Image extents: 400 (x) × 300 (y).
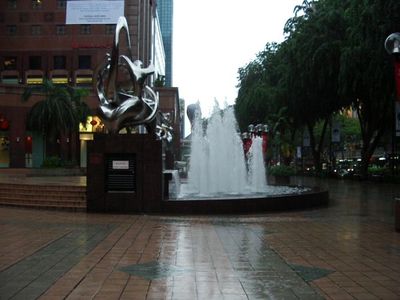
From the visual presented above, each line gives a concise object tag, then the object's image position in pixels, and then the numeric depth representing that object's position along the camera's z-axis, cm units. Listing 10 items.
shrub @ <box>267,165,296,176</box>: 3425
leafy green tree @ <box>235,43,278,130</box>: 4956
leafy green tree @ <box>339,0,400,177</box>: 2314
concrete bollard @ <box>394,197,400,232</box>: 1256
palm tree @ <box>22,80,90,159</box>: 4912
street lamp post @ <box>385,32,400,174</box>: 1237
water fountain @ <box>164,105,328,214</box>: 1703
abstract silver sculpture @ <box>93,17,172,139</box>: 1914
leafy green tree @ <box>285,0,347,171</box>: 3600
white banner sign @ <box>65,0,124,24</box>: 7631
